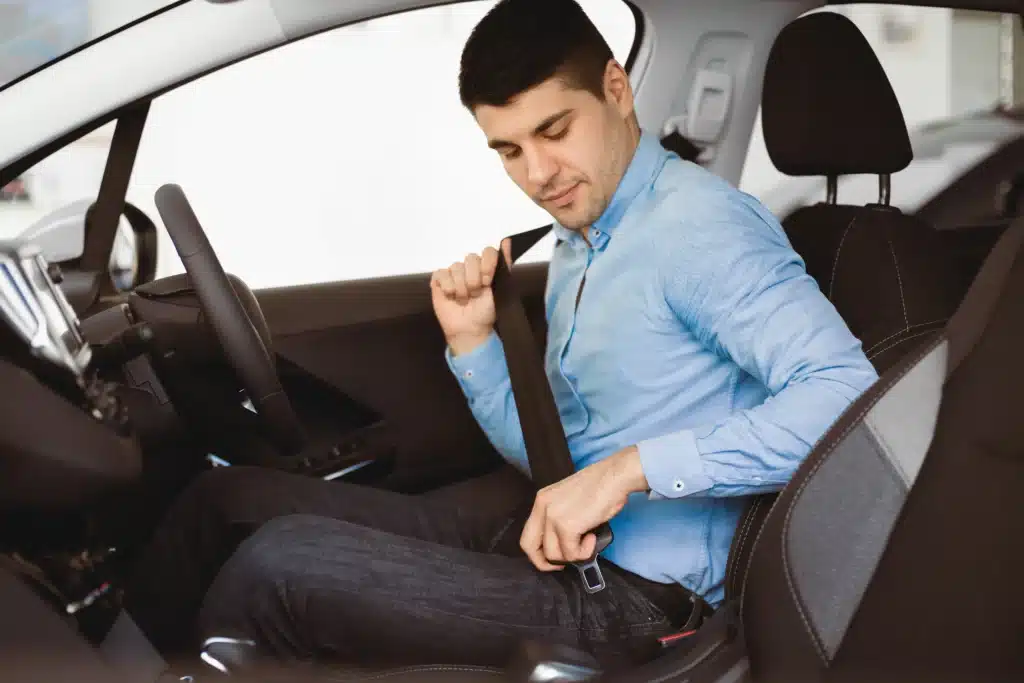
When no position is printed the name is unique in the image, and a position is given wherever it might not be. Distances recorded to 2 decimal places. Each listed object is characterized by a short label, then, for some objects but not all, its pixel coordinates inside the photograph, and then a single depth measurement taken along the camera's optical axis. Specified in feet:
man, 3.19
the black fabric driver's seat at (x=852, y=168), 3.81
